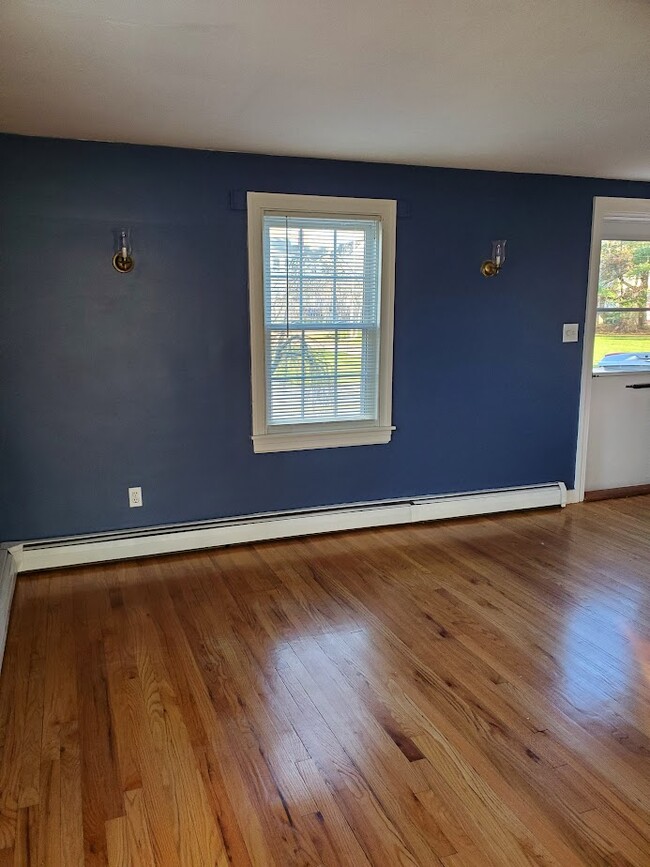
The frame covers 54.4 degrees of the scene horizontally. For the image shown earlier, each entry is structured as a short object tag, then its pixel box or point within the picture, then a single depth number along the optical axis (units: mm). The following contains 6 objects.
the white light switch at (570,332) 4434
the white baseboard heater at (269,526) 3488
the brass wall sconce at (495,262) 4027
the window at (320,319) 3648
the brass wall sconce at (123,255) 3293
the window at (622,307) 4633
